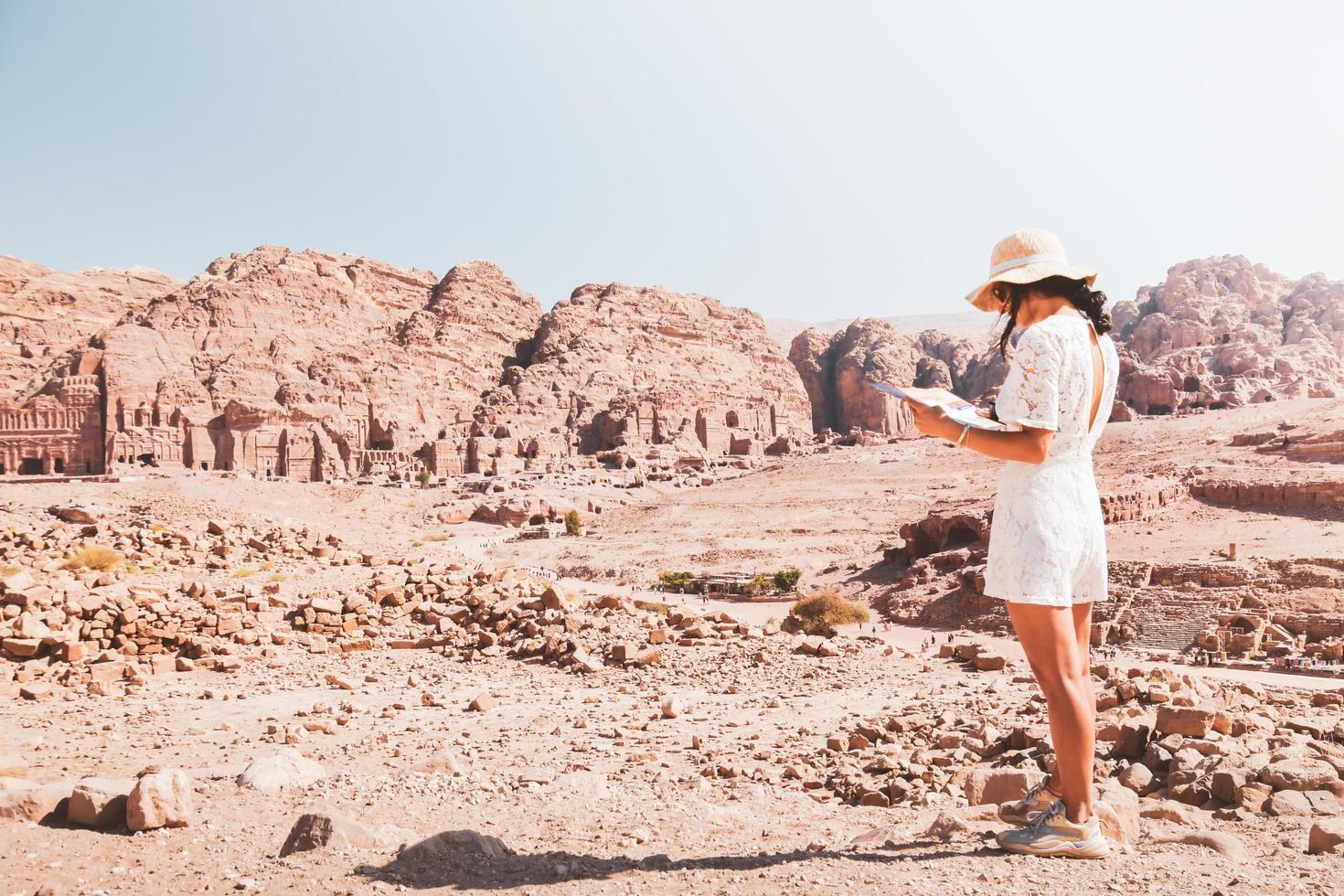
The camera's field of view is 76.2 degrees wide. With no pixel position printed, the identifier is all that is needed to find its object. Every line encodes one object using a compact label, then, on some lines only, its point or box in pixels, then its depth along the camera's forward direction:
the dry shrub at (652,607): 13.47
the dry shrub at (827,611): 18.38
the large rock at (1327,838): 3.04
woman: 2.91
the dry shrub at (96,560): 13.97
